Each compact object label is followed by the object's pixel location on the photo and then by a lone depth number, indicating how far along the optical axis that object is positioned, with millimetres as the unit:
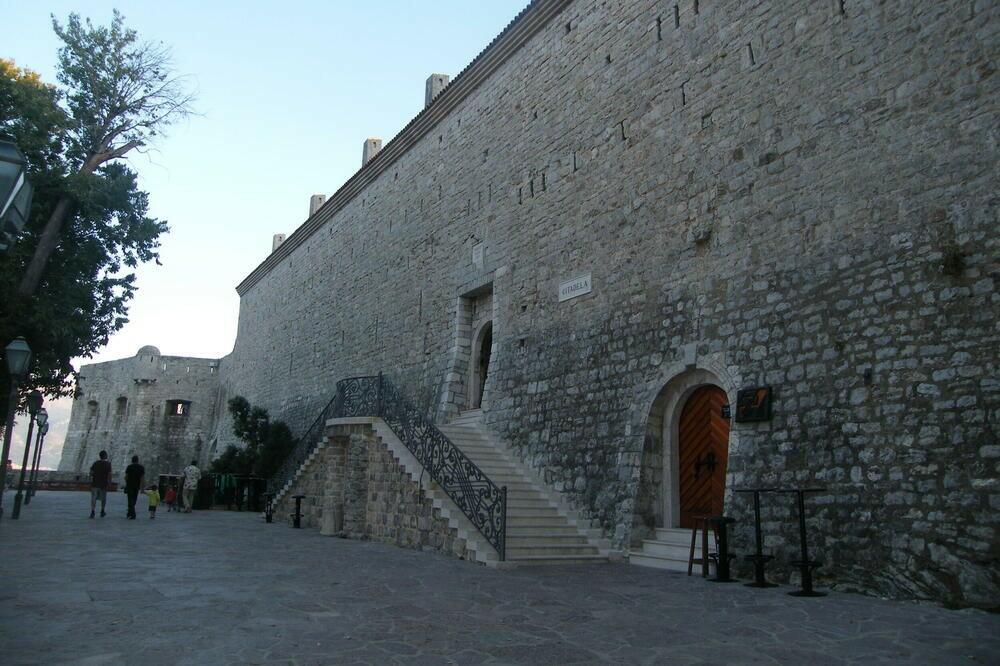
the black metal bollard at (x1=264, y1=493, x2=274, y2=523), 15273
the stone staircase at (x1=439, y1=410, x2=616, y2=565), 8758
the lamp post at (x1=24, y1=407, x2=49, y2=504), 15383
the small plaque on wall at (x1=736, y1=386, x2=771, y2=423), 7719
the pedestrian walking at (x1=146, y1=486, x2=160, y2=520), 14094
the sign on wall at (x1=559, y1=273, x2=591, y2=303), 10971
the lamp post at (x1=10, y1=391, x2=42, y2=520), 12195
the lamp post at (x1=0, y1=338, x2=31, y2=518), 9305
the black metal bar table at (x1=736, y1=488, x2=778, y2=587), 6824
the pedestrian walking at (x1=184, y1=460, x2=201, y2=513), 16172
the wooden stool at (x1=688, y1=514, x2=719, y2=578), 7233
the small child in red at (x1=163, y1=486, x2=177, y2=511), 17078
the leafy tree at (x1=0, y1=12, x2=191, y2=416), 12531
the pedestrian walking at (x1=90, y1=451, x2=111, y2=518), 13609
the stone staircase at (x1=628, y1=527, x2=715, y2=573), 8227
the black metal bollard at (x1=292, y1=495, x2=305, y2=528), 13953
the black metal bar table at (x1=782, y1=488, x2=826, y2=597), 6262
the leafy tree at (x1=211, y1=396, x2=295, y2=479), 20391
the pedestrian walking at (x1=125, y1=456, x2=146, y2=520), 13500
